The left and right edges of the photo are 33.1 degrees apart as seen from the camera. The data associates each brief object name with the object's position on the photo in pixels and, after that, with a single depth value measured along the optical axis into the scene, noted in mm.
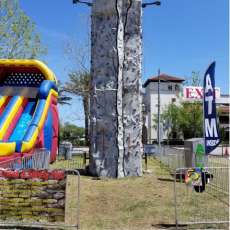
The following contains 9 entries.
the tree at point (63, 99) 48362
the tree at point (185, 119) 47978
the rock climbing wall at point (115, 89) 13414
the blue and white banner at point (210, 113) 8765
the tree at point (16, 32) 28516
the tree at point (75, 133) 52138
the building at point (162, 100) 59553
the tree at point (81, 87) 36781
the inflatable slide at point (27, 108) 14383
